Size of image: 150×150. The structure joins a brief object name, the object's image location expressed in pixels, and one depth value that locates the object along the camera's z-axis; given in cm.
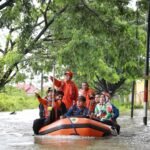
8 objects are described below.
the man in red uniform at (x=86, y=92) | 1945
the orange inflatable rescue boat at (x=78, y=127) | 1698
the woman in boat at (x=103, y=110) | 1847
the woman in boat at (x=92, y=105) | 1898
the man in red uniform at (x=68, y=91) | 1931
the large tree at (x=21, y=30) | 1205
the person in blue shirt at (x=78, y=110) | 1717
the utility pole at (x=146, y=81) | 2064
